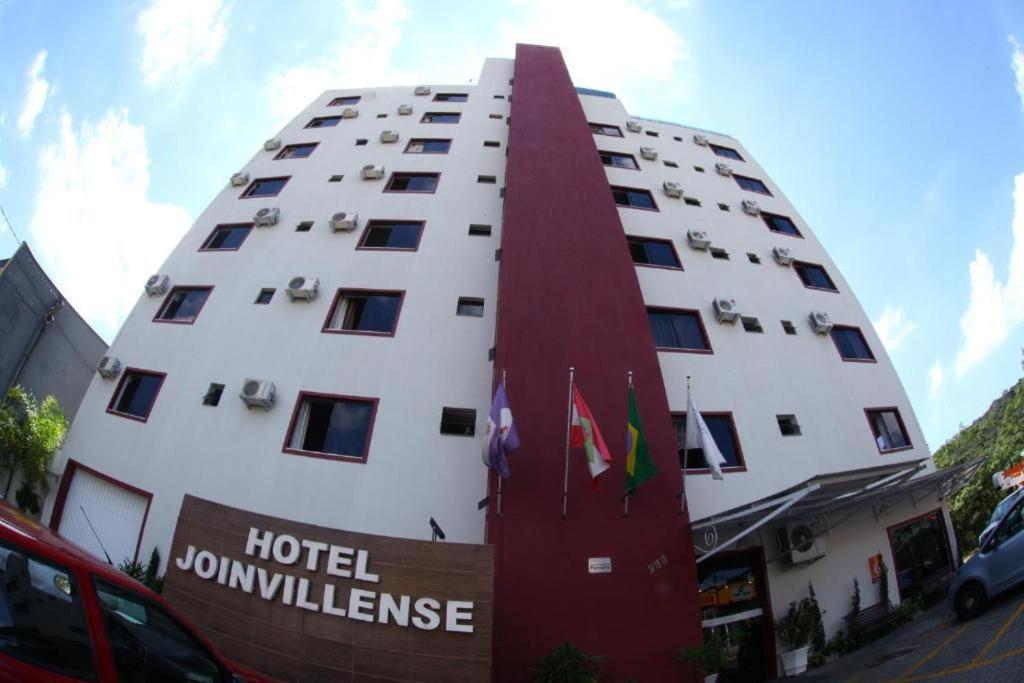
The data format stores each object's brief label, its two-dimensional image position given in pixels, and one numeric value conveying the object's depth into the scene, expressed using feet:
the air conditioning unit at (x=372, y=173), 54.85
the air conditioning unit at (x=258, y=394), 36.09
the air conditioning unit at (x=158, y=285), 47.01
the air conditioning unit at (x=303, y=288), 41.86
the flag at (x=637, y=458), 26.73
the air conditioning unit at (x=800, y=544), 35.22
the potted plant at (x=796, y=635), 32.71
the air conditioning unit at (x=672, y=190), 59.98
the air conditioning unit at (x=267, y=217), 50.26
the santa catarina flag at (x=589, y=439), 25.53
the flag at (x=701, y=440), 27.45
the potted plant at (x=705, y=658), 26.00
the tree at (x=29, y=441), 37.14
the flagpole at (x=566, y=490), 27.50
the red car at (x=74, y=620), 8.55
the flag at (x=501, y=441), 26.27
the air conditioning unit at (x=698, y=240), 52.16
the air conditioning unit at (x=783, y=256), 55.26
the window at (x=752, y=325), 47.04
